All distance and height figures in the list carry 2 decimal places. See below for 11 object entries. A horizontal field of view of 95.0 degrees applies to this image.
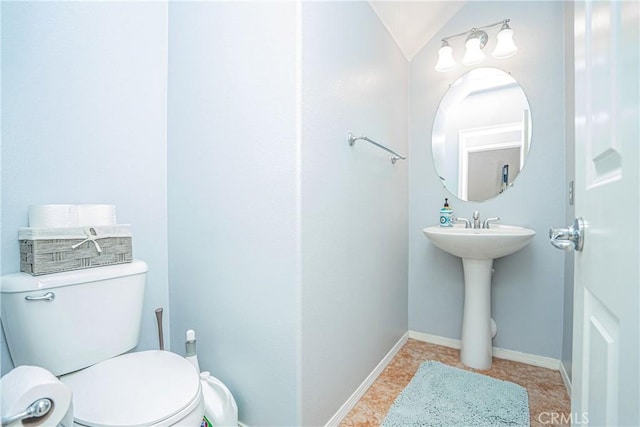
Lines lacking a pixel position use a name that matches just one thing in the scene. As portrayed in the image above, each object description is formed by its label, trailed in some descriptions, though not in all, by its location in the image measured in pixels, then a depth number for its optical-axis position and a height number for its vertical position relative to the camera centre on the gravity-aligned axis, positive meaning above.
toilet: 0.82 -0.49
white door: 0.38 -0.01
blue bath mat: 1.28 -0.92
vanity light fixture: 1.72 +1.00
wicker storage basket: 0.97 -0.14
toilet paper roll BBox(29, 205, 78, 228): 1.02 -0.02
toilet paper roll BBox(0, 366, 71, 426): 0.59 -0.38
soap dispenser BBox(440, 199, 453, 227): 1.90 -0.05
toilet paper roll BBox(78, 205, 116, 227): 1.09 -0.02
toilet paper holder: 0.57 -0.41
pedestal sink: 1.52 -0.41
